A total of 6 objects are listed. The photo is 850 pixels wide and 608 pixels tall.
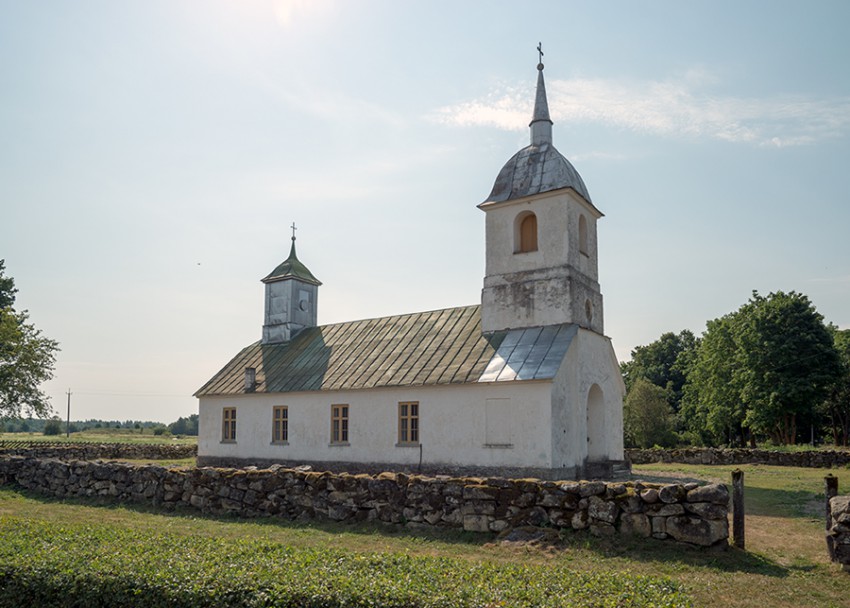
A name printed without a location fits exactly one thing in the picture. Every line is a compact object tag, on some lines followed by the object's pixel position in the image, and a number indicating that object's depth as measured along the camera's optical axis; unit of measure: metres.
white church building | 19.98
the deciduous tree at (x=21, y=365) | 39.91
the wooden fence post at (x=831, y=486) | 11.45
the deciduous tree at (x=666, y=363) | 65.44
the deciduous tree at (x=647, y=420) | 43.25
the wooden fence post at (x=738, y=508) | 10.55
